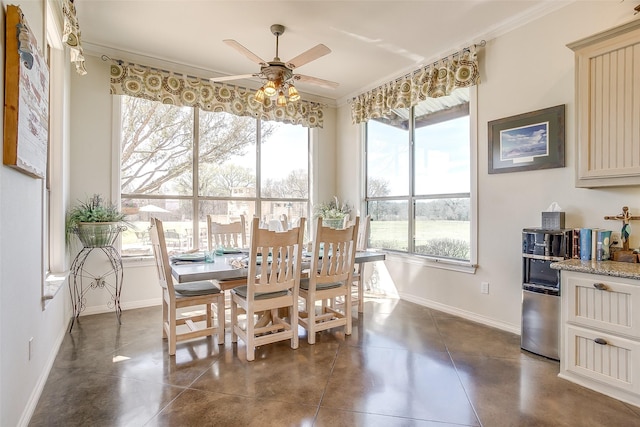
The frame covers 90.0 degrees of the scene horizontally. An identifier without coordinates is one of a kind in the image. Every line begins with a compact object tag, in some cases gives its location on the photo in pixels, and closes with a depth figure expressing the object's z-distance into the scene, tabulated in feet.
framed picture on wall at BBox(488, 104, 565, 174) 9.34
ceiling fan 9.05
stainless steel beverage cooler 8.41
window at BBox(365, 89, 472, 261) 12.37
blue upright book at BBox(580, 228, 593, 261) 8.07
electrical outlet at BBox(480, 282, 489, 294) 11.10
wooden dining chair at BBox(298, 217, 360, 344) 9.36
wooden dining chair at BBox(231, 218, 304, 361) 8.21
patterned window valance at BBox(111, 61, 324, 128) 12.41
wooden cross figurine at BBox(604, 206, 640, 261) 7.86
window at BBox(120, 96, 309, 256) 13.06
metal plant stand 10.75
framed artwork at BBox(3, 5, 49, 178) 4.87
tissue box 8.79
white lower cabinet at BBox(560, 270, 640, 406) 6.57
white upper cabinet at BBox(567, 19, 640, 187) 7.20
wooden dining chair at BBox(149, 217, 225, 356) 8.32
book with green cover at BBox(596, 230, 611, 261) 7.93
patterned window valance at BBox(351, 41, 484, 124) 11.34
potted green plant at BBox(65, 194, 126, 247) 10.42
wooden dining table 7.54
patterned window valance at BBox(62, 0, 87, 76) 7.68
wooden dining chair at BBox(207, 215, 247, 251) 12.35
